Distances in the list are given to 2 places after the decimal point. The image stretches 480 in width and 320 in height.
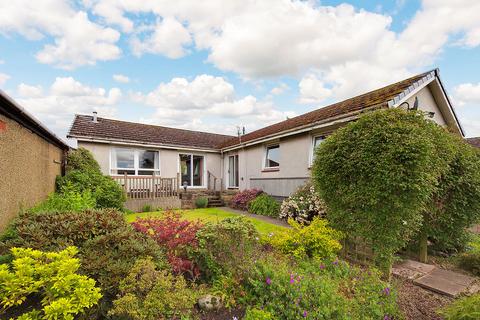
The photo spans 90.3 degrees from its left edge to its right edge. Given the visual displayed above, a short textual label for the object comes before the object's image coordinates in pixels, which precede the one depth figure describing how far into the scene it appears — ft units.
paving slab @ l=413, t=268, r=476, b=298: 13.52
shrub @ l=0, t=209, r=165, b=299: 9.16
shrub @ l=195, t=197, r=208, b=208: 44.41
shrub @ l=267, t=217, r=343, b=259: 14.06
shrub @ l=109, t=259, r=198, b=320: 7.84
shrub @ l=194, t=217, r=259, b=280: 11.39
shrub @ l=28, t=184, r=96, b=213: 19.69
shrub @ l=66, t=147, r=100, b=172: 32.83
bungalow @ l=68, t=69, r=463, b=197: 31.19
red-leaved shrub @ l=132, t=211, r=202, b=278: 11.48
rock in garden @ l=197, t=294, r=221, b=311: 9.84
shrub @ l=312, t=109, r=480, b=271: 13.62
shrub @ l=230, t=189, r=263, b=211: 40.93
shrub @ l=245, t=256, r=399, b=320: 8.96
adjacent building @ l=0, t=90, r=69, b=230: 13.14
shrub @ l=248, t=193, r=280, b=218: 35.01
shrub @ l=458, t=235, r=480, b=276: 16.69
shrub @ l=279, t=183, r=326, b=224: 26.76
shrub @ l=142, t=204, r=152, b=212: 38.70
